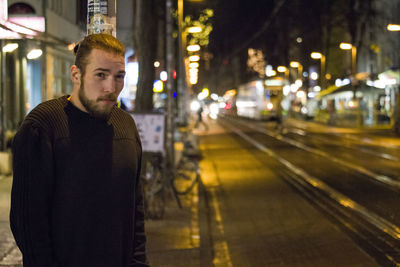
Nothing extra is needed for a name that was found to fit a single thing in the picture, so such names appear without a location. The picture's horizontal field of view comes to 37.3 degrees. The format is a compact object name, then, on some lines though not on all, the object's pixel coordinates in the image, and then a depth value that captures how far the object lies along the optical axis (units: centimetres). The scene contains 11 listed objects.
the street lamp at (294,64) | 6871
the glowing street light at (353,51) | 4492
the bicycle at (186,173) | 1412
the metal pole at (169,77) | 1440
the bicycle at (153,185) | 1052
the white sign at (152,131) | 1220
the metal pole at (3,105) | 1548
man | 257
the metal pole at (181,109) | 3420
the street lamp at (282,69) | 6812
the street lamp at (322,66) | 5550
